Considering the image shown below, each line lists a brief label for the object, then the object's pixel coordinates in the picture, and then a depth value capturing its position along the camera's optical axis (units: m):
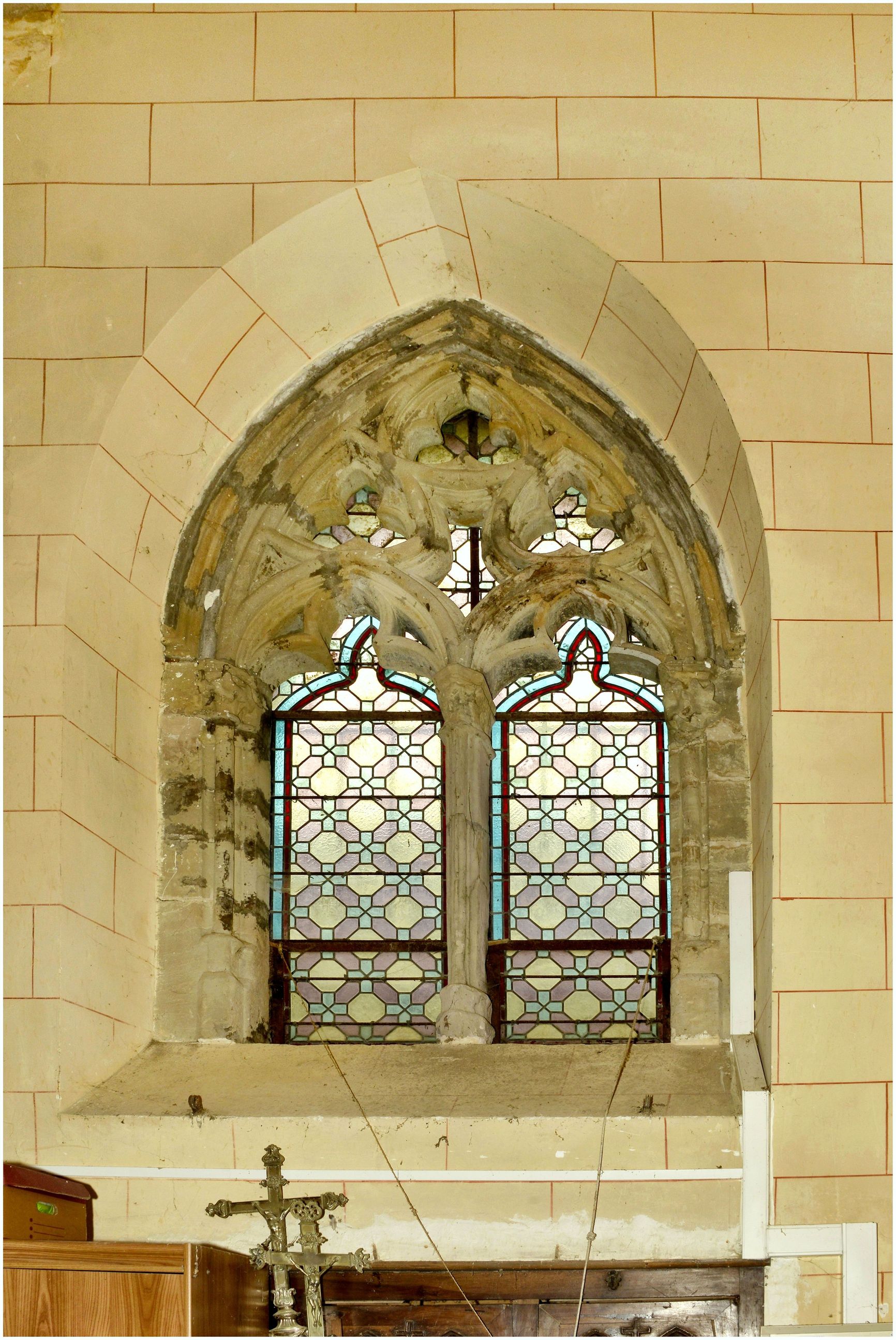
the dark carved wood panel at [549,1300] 5.35
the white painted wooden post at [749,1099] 5.32
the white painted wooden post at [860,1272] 5.25
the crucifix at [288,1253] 4.75
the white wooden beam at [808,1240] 5.28
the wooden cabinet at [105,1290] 4.44
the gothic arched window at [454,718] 6.07
